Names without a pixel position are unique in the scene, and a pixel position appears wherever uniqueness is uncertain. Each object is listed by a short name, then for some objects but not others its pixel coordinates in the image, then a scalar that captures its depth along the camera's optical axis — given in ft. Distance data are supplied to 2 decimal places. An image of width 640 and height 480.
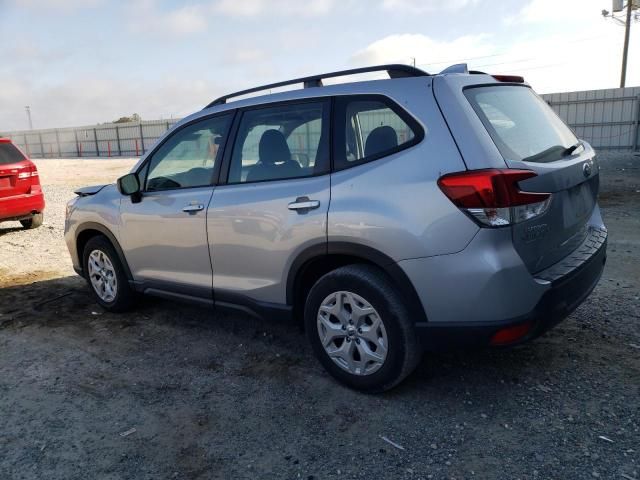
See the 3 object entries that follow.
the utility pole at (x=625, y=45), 96.84
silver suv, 8.86
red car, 26.89
